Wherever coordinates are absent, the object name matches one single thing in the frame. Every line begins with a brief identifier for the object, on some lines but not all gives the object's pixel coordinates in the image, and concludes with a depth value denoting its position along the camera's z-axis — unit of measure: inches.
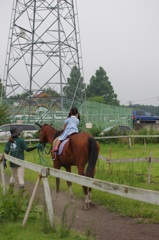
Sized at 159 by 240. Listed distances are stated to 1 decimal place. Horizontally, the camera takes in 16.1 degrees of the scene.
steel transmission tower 1478.0
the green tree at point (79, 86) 1617.5
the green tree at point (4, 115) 1686.1
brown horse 474.6
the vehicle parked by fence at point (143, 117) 2321.5
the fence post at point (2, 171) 459.3
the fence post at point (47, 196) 336.5
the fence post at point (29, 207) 343.6
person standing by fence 534.5
